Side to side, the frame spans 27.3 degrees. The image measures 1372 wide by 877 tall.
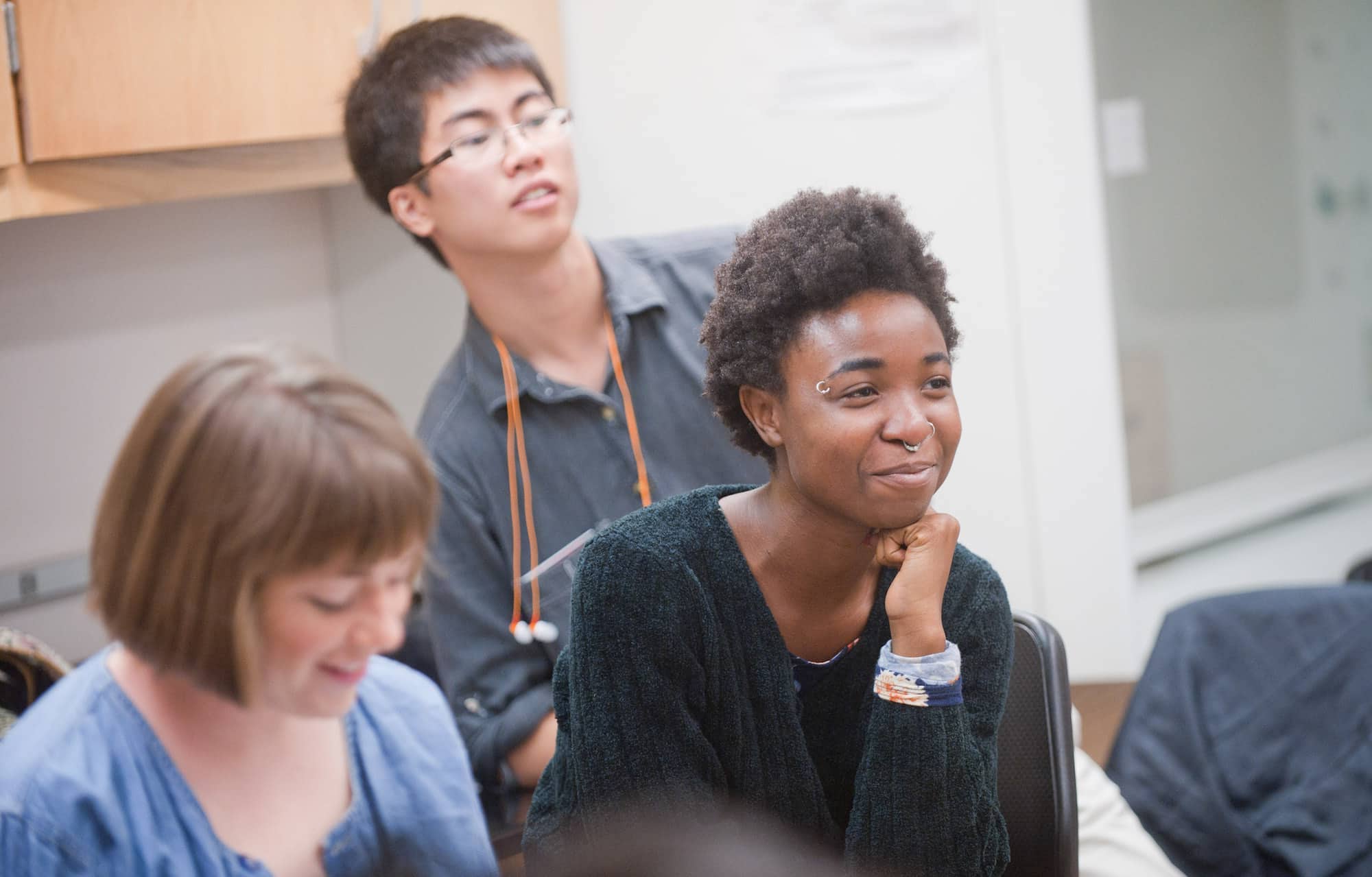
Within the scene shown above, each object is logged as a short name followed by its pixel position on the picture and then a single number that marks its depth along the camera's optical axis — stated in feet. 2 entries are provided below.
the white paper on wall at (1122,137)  15.24
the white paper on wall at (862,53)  11.28
